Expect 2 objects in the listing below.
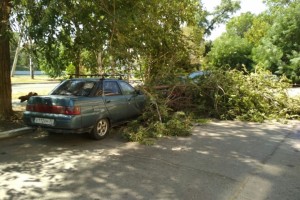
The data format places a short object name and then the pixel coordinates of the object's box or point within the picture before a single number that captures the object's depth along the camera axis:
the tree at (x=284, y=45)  23.52
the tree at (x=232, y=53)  27.28
